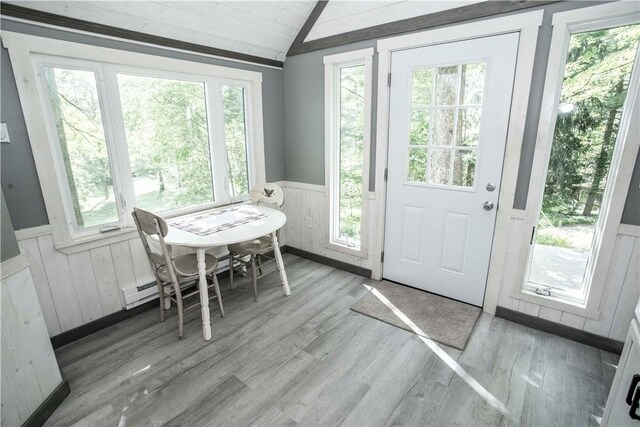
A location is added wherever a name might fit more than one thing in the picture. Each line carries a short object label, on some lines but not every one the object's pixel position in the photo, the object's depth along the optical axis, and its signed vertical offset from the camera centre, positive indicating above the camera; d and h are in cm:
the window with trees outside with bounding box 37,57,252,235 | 206 +5
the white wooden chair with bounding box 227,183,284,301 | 271 -91
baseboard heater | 240 -117
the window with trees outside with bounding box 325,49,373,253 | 279 +0
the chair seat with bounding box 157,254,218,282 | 219 -89
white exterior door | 219 -14
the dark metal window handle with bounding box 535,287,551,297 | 223 -109
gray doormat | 221 -135
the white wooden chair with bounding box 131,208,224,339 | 198 -88
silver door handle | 229 -48
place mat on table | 229 -62
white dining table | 208 -62
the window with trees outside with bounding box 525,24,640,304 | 184 -11
